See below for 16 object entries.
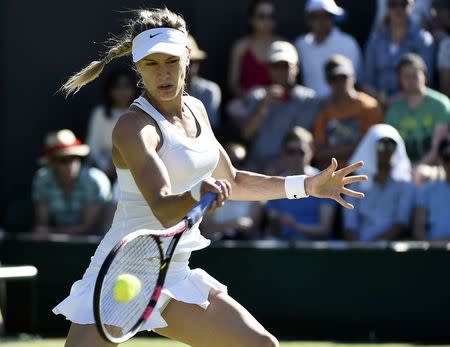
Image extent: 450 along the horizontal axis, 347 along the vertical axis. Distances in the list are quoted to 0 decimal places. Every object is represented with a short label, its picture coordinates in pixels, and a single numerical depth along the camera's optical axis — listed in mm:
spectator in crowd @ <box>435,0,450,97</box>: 18641
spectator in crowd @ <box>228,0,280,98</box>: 19375
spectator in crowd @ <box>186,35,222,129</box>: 18719
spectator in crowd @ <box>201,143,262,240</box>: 16984
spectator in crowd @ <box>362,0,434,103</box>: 18516
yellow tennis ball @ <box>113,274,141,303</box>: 7102
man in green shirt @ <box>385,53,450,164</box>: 17344
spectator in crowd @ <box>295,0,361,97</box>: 19266
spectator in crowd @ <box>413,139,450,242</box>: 16312
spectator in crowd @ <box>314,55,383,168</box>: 17609
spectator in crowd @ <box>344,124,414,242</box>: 16500
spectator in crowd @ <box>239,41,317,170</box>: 18328
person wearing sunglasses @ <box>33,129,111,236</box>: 17625
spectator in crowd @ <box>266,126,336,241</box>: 16812
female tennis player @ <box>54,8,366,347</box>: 8203
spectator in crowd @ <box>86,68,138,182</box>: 18719
